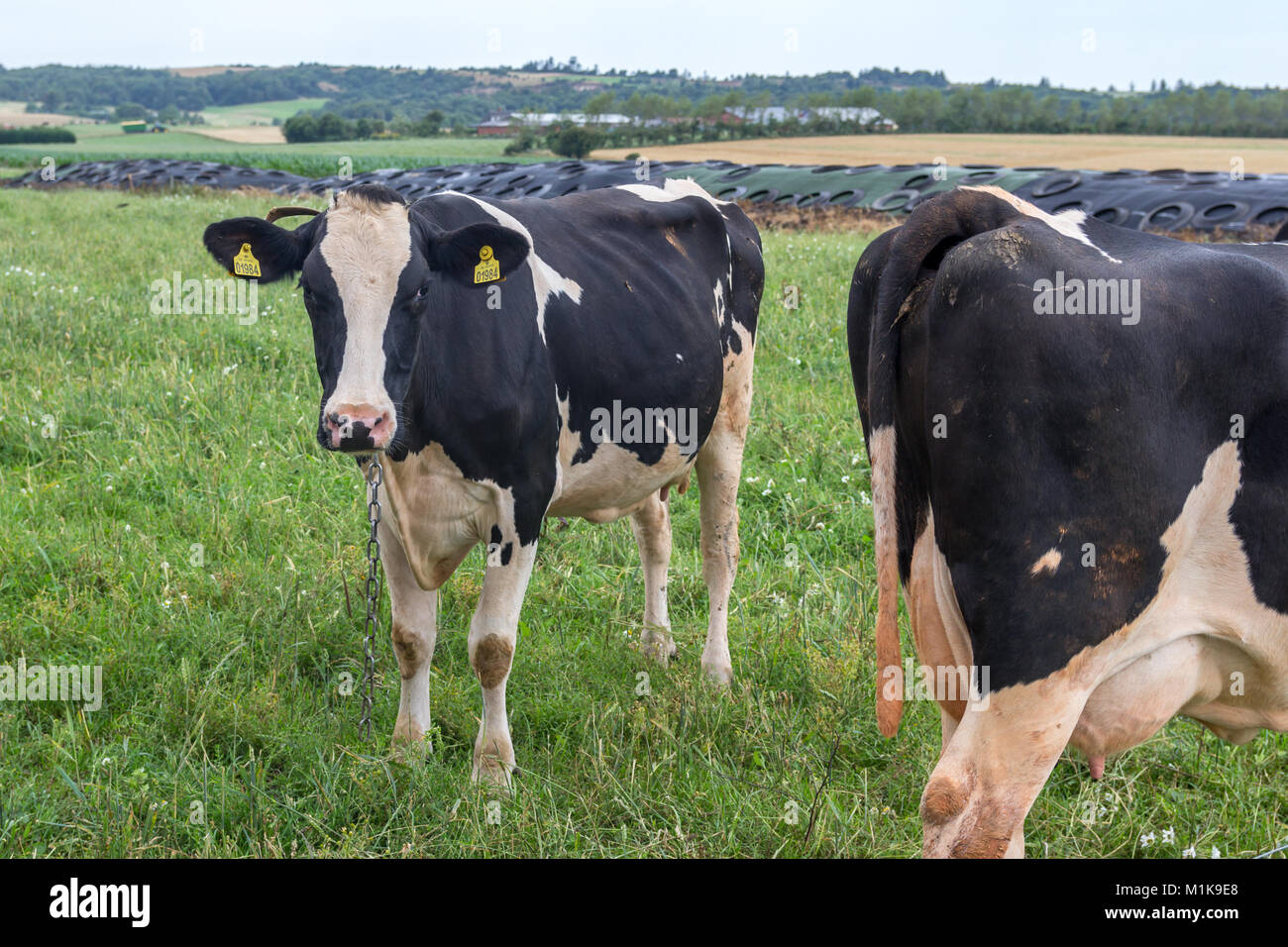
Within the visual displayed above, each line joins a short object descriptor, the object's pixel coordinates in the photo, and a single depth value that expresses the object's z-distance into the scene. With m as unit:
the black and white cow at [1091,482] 2.25
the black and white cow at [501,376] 3.46
